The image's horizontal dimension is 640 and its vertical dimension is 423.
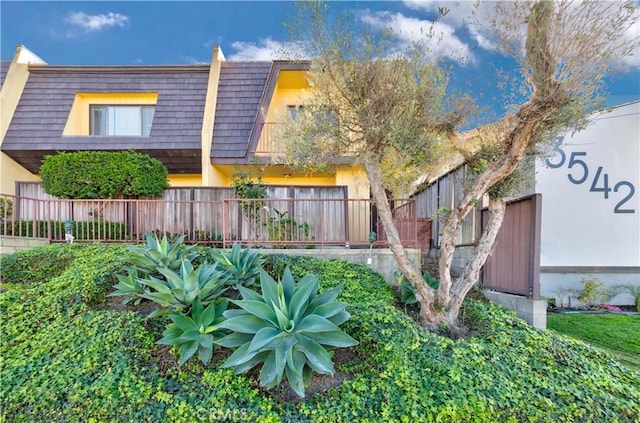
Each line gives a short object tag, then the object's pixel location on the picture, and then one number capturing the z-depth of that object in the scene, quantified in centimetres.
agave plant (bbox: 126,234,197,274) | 427
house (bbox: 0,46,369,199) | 938
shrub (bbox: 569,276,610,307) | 607
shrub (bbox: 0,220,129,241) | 688
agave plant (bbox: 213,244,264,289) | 419
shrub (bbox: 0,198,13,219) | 647
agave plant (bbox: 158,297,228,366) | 308
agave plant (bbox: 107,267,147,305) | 389
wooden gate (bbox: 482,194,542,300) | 461
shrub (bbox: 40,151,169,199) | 771
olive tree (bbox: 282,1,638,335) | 330
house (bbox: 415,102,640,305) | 636
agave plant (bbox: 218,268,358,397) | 272
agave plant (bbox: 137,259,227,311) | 345
